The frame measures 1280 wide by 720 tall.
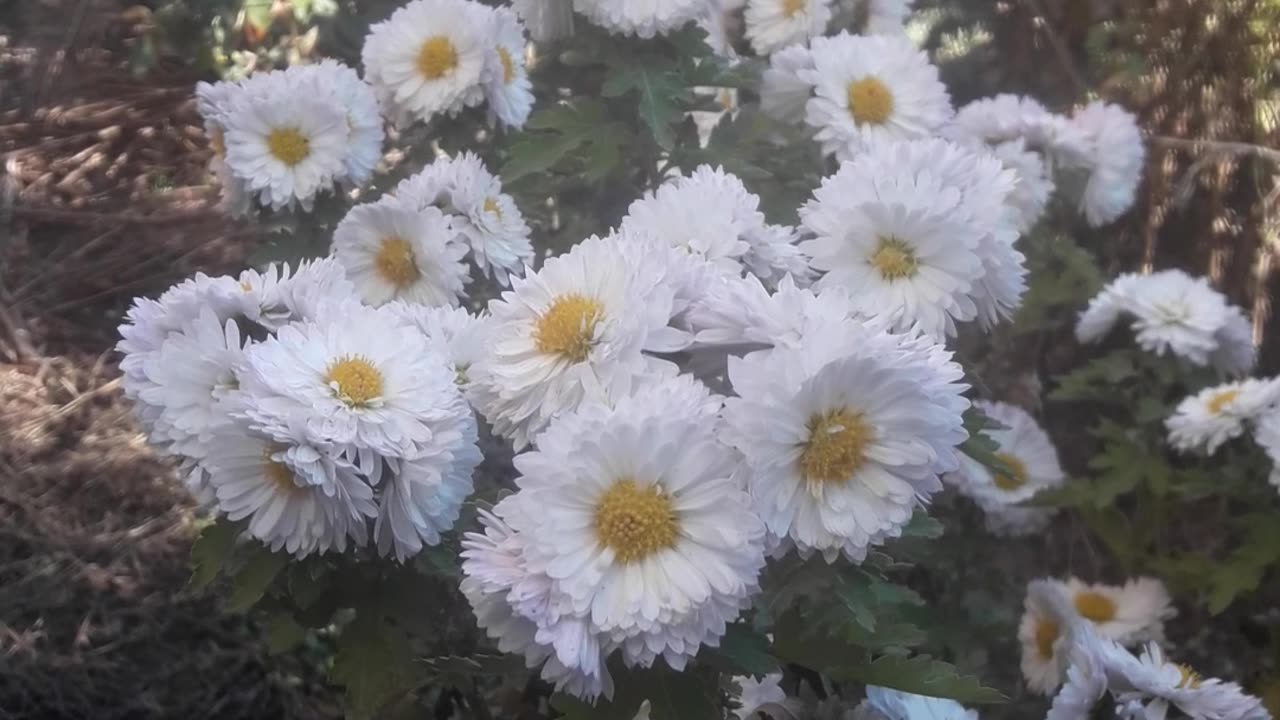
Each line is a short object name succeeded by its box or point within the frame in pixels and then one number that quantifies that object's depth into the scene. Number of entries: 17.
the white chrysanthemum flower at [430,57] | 0.49
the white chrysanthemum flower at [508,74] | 0.49
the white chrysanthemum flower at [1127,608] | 0.62
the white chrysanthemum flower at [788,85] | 0.50
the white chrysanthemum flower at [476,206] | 0.46
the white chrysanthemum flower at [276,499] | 0.30
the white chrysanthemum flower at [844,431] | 0.27
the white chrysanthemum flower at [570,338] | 0.29
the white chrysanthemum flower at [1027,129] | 0.61
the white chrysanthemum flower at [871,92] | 0.49
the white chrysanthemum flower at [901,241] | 0.36
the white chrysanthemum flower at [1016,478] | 0.60
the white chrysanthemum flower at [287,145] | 0.48
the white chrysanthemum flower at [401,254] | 0.45
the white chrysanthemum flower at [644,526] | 0.27
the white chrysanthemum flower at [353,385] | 0.29
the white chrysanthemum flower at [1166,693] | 0.40
